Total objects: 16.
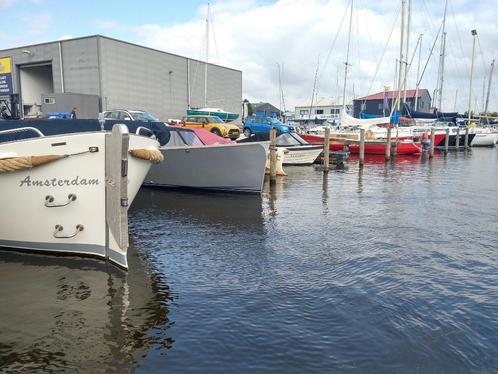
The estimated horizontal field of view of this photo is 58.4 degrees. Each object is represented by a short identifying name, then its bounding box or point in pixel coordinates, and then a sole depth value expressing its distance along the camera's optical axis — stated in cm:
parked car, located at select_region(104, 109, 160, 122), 1889
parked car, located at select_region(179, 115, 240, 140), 2886
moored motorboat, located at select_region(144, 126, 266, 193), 1298
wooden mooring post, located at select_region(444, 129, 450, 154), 3416
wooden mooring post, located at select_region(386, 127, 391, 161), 2612
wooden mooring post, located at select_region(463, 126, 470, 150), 3800
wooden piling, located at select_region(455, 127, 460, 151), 3738
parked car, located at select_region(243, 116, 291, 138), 3328
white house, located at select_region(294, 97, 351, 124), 8506
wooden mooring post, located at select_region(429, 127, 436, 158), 2950
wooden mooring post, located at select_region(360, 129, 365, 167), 2250
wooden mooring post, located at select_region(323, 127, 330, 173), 1938
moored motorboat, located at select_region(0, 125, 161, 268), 630
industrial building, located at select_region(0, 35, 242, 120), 3784
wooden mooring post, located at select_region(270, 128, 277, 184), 1491
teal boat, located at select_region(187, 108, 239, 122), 3900
